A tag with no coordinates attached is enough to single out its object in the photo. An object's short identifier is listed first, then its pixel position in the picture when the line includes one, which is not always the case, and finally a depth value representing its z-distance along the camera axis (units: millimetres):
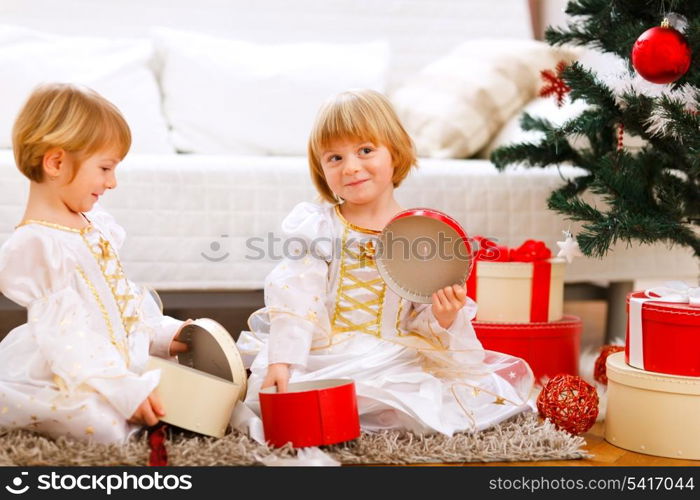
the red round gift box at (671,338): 2709
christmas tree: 2879
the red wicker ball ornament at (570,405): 2777
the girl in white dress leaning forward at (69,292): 2619
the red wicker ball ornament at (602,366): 3129
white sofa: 3200
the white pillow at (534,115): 3367
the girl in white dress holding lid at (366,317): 2759
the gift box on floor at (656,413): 2705
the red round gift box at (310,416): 2611
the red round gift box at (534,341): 3097
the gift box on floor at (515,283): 3117
